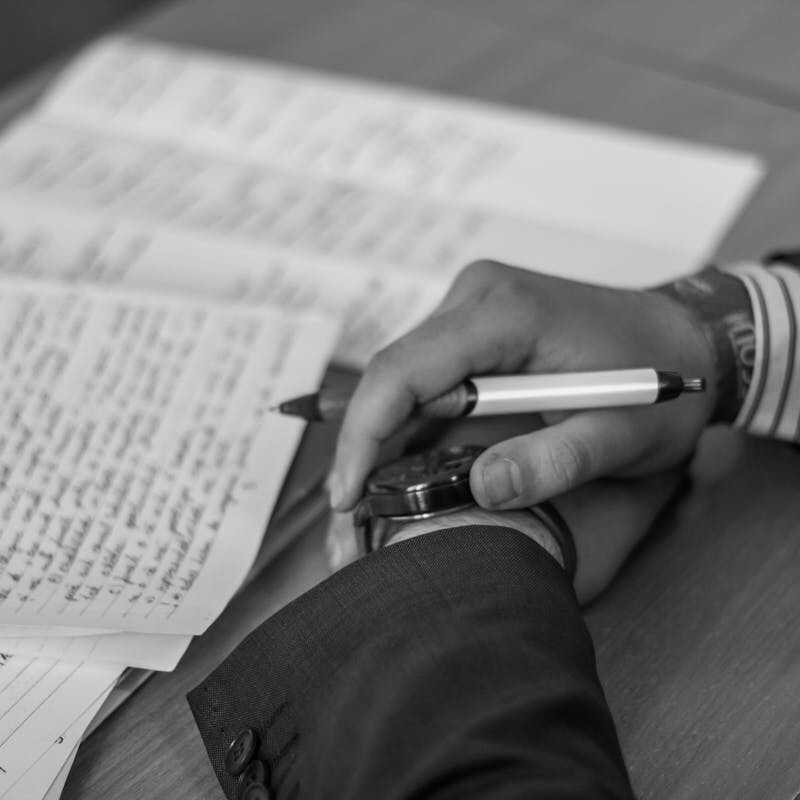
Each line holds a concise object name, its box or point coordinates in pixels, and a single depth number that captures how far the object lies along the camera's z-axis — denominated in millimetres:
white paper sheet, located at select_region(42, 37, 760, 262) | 864
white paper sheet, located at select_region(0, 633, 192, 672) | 649
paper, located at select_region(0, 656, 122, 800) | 622
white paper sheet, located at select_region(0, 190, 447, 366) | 806
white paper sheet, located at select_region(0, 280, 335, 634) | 668
